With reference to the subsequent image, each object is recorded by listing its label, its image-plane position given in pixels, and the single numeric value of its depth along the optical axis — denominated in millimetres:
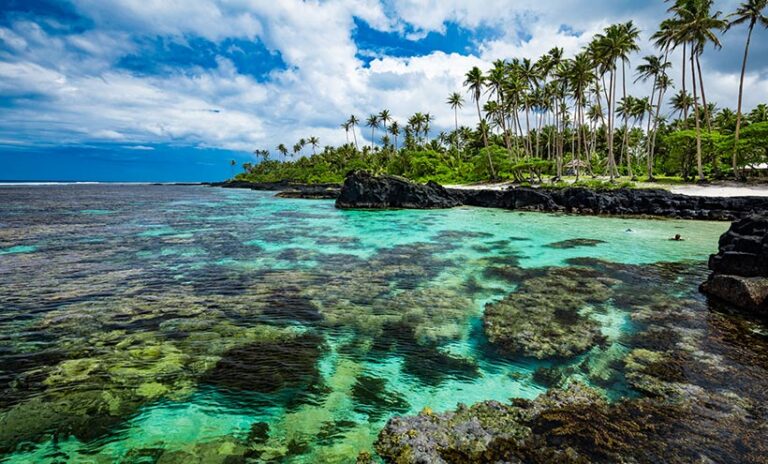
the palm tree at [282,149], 160000
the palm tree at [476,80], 63812
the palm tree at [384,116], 110119
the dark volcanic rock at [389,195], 50562
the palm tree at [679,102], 58419
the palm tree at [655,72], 53072
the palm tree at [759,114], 56000
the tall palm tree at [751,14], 37500
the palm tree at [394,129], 110812
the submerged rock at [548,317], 8323
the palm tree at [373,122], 114938
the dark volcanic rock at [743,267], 10227
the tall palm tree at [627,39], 44688
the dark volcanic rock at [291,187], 75375
